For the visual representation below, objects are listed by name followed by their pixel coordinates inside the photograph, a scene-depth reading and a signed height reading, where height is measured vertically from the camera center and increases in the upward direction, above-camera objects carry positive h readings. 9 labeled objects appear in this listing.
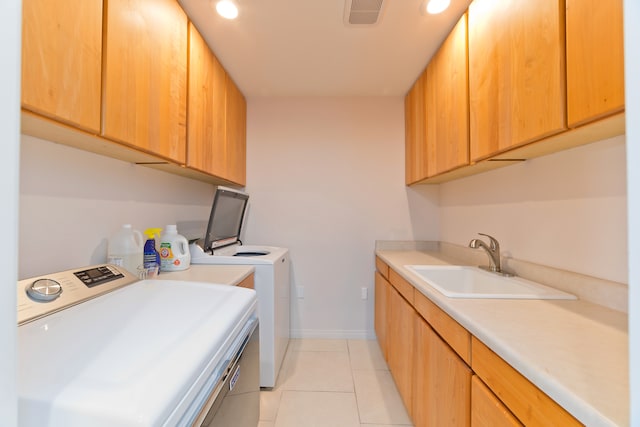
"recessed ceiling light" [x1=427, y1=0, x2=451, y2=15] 1.48 +1.20
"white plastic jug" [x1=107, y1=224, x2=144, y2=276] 1.31 -0.17
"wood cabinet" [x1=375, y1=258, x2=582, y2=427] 0.69 -0.56
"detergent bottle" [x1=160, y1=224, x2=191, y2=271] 1.63 -0.21
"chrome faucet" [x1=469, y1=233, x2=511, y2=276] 1.58 -0.18
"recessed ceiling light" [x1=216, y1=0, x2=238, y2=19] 1.49 +1.19
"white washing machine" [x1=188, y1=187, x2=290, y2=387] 1.87 -0.40
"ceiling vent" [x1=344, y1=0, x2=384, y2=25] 1.47 +1.18
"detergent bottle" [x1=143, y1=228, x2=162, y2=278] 1.45 -0.23
